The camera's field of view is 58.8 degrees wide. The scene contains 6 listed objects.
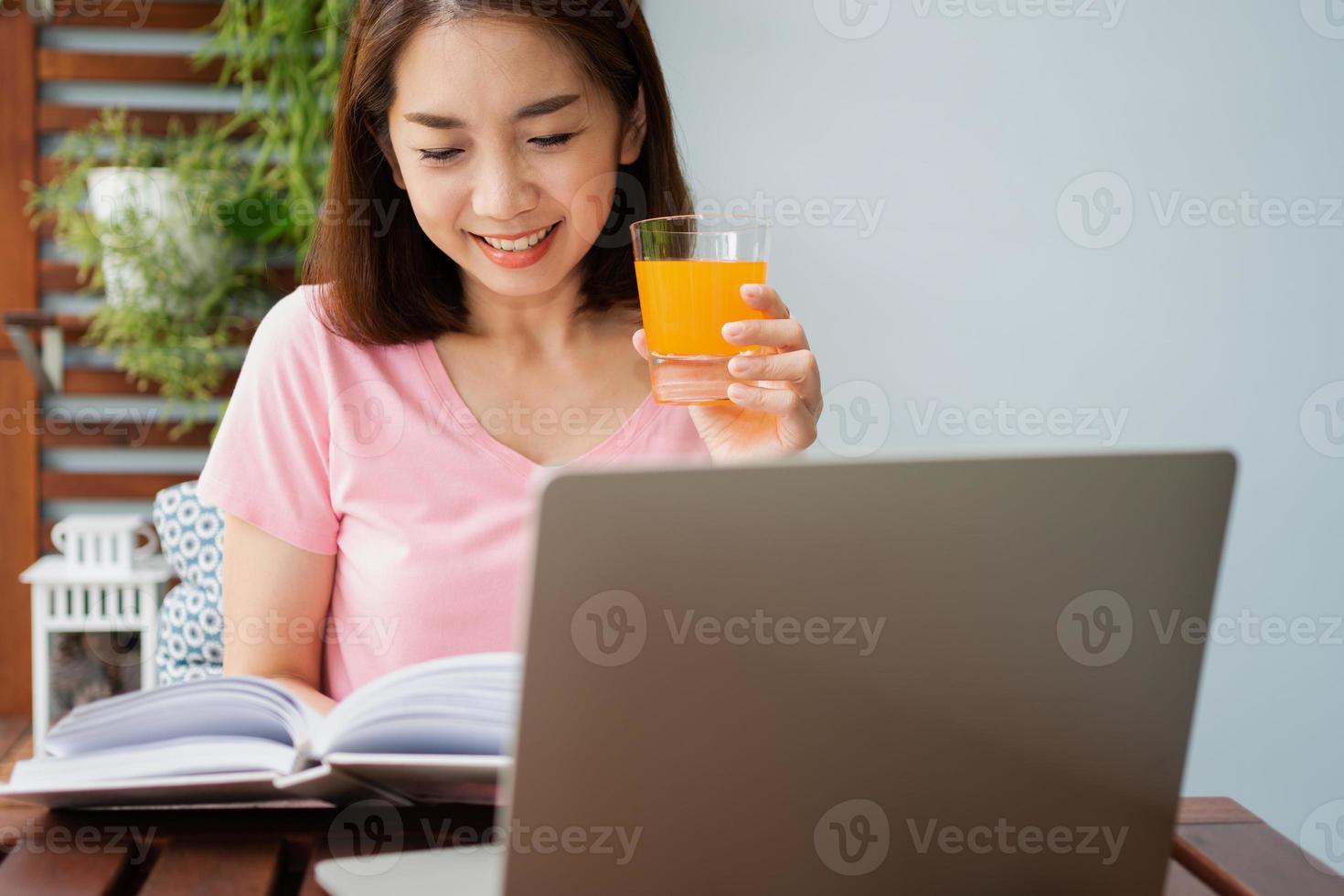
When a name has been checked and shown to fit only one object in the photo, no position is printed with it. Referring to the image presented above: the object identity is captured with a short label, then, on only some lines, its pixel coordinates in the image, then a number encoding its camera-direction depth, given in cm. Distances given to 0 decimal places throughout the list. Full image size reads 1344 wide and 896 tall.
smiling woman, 127
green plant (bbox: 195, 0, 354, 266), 280
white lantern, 281
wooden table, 70
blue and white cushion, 185
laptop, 50
